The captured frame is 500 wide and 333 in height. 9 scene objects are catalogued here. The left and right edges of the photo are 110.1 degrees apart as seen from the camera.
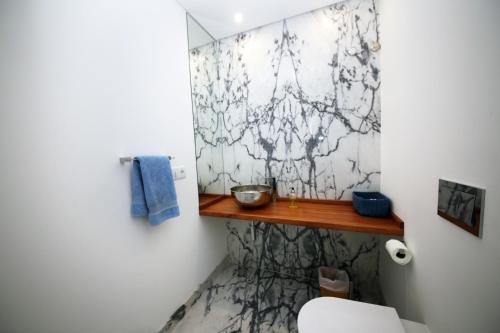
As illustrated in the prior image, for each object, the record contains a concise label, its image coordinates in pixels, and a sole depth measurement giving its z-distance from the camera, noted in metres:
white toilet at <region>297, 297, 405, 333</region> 0.80
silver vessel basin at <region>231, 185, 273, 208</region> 1.47
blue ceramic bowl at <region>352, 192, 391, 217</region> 1.22
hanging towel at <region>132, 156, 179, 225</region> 0.99
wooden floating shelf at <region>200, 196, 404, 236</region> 1.12
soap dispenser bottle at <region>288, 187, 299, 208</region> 1.59
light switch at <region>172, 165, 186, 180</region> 1.31
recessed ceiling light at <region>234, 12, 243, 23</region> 1.49
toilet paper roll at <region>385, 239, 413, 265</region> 0.92
